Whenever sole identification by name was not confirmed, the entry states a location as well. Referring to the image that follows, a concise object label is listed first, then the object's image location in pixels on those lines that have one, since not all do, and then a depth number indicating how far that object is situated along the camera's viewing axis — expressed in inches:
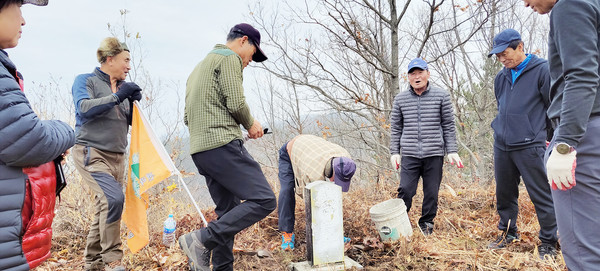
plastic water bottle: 175.3
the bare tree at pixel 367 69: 264.7
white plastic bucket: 161.3
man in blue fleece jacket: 139.6
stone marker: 141.7
